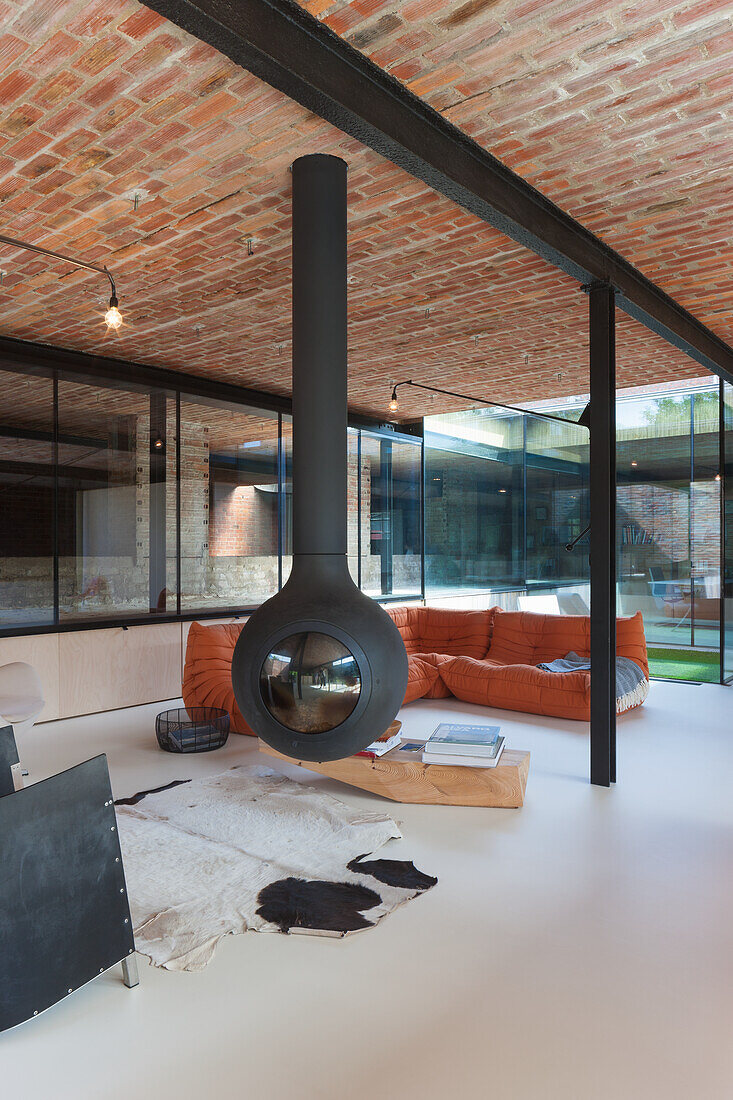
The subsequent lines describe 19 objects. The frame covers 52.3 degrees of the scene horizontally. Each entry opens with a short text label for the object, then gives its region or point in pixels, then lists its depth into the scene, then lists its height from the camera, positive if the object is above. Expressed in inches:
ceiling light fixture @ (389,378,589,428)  292.9 +66.9
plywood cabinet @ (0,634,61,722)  228.2 -32.2
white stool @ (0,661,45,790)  178.4 -35.2
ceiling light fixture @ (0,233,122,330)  148.3 +63.1
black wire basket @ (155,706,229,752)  196.6 -48.3
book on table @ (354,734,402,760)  160.1 -42.7
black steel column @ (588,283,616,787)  168.4 +2.9
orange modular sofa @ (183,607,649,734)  226.1 -37.3
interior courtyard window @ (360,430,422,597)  371.9 +18.8
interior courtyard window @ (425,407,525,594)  394.0 +25.5
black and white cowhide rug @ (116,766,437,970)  107.4 -52.6
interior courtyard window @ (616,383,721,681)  297.4 +11.3
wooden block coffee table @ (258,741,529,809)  152.9 -47.5
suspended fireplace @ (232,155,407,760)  105.1 -7.5
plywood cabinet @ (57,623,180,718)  242.1 -39.0
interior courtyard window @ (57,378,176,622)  245.6 +17.9
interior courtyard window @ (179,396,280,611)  285.6 +19.2
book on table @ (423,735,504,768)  152.5 -42.8
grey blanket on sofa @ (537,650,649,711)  233.0 -40.1
